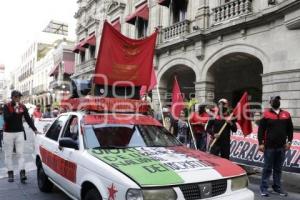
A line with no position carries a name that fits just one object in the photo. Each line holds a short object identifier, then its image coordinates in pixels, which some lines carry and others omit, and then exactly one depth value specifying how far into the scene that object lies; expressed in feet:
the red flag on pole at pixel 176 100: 23.86
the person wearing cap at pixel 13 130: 15.61
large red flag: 15.91
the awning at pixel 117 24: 49.26
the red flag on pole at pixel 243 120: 17.49
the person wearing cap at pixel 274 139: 13.73
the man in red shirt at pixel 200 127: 21.48
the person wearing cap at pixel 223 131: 15.24
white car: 8.02
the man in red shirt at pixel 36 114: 38.53
